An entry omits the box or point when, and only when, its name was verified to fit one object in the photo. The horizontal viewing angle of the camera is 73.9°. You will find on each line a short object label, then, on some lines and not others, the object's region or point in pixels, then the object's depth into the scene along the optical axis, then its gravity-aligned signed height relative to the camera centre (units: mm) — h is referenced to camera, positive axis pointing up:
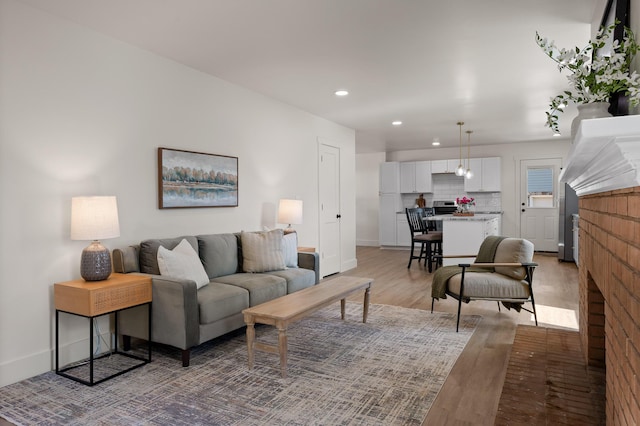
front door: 9219 +99
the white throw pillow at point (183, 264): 3297 -434
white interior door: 6500 -14
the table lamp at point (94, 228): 2887 -125
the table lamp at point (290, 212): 5109 -42
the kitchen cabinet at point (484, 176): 9453 +704
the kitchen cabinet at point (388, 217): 10305 -226
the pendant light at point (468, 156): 8113 +1194
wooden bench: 2861 -715
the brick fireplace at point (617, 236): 1053 -107
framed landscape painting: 3889 +296
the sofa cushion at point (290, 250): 4562 -459
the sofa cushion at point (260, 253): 4258 -446
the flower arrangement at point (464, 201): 7447 +107
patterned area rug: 2365 -1144
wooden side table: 2771 -598
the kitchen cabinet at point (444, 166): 9812 +967
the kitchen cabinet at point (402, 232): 10133 -583
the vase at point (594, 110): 1735 +396
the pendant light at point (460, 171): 7781 +654
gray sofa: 3045 -670
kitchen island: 6383 -411
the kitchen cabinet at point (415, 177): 10062 +739
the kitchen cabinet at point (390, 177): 10305 +742
